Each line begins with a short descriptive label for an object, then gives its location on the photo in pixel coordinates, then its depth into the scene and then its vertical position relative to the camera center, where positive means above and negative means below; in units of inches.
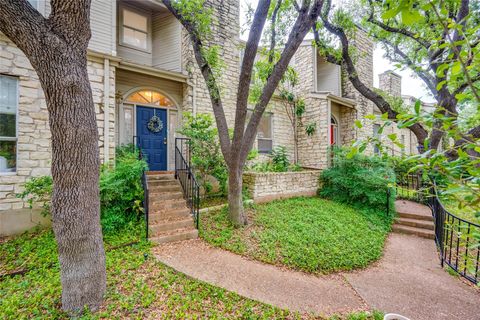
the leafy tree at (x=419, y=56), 44.5 +32.7
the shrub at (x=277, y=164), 330.0 -4.8
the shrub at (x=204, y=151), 247.9 +11.3
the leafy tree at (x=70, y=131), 86.7 +12.5
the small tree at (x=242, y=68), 164.6 +73.7
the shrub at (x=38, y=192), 178.9 -24.0
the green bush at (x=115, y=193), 181.6 -26.3
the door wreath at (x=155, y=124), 284.4 +46.4
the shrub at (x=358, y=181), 264.2 -25.1
